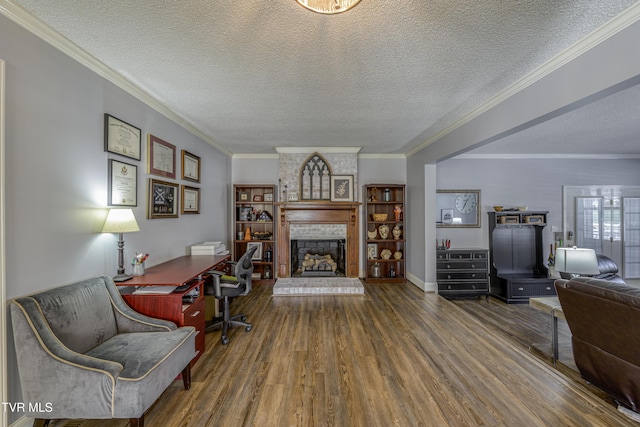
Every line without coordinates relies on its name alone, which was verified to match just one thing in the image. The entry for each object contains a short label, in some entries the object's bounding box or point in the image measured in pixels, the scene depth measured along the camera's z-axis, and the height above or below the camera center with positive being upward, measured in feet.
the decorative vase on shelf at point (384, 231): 17.16 -1.07
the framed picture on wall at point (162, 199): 9.12 +0.59
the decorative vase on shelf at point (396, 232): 17.10 -1.13
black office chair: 9.40 -2.71
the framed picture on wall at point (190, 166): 11.46 +2.26
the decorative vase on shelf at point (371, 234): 17.17 -1.27
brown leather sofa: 5.61 -2.80
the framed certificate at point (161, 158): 9.17 +2.17
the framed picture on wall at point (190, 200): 11.42 +0.69
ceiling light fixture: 3.84 +3.17
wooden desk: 7.04 -2.31
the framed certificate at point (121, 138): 7.24 +2.35
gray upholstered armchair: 4.70 -2.94
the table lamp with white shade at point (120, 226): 6.75 -0.29
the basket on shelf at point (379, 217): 16.98 -0.13
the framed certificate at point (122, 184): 7.39 +0.95
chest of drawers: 15.11 -3.39
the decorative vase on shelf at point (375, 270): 17.28 -3.71
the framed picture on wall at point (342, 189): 16.30 +1.65
